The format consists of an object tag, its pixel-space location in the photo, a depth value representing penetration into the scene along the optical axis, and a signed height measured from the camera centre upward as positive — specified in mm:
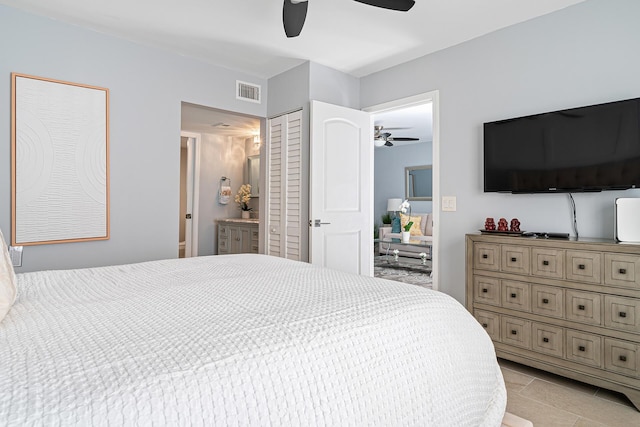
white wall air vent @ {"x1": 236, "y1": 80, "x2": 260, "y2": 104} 3922 +1338
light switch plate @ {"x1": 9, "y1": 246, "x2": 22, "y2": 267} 2645 -304
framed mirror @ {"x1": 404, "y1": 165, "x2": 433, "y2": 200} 8065 +719
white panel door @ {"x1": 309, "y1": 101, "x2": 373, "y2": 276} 3502 +256
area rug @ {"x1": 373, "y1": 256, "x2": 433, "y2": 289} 5250 -926
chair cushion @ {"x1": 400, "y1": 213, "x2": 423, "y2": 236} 7391 -184
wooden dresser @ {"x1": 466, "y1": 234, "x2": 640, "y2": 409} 2066 -570
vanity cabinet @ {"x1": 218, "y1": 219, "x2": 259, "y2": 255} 5312 -349
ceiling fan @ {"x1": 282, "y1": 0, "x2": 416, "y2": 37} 2127 +1238
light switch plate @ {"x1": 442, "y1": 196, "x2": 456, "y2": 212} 3215 +95
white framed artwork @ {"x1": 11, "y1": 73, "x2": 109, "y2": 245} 2684 +403
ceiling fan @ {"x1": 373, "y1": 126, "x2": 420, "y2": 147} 6211 +1330
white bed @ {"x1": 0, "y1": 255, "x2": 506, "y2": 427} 642 -302
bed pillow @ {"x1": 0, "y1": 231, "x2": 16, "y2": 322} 960 -200
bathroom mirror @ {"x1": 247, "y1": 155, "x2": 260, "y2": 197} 6293 +703
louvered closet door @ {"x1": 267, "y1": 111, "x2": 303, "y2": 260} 3750 +286
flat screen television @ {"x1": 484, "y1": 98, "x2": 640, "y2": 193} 2246 +443
